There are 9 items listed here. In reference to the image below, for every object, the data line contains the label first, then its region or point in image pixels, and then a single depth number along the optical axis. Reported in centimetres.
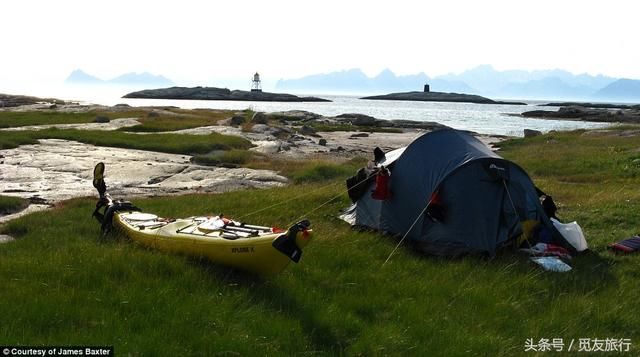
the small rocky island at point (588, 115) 10723
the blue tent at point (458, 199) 1148
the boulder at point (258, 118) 5507
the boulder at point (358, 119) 8034
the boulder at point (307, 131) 5221
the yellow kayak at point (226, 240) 804
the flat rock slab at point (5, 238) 1193
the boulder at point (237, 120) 5241
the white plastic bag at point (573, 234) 1158
